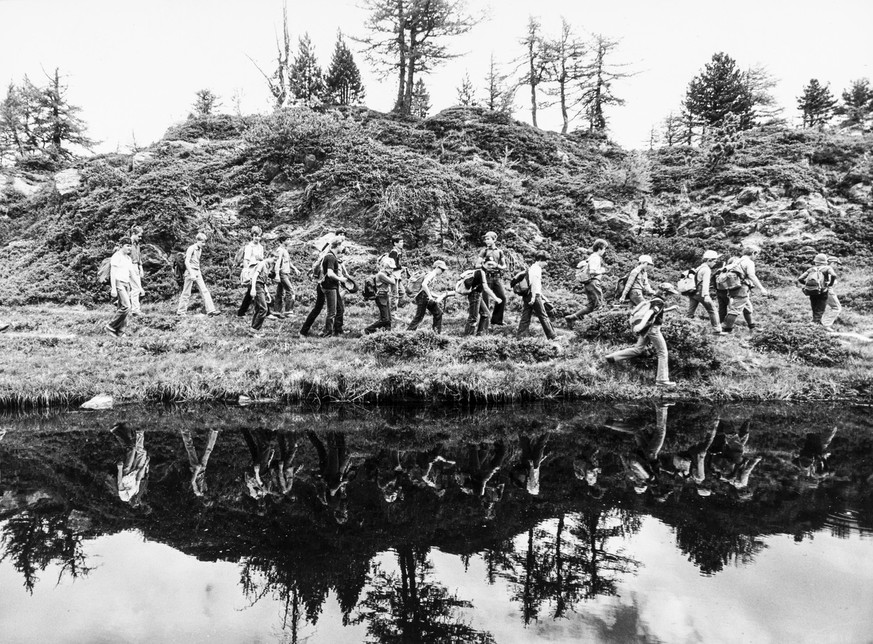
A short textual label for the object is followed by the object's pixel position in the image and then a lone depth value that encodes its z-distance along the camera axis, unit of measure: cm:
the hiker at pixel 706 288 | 1286
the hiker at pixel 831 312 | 1295
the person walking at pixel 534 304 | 1163
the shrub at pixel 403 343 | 1077
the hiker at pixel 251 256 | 1296
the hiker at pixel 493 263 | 1183
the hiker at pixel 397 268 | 1317
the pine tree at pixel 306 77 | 3484
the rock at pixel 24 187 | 2587
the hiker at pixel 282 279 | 1365
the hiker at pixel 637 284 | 1141
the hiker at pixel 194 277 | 1368
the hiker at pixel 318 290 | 1159
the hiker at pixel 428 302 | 1173
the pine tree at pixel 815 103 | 4325
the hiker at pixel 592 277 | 1275
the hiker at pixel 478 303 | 1189
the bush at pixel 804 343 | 1101
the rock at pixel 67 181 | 2225
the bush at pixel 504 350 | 1068
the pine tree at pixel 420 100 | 4084
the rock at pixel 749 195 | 2173
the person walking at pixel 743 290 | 1270
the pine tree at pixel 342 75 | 4181
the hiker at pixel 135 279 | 1230
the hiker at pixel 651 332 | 974
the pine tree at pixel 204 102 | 3862
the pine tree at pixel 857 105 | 3450
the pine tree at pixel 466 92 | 4297
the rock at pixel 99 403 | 877
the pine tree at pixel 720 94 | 3409
